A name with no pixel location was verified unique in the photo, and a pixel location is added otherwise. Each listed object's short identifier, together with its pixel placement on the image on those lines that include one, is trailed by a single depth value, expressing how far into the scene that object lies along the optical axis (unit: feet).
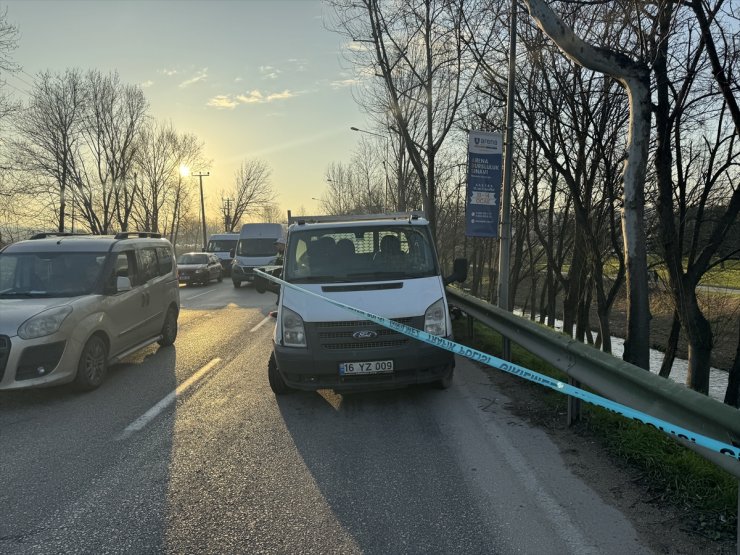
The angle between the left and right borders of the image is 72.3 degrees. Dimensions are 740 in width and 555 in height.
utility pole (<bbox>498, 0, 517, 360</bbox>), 34.14
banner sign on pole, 34.53
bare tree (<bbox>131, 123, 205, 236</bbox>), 130.21
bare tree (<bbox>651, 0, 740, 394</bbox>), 27.32
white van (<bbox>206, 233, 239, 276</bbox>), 100.48
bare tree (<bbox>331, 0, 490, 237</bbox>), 41.98
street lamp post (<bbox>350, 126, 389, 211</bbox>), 105.96
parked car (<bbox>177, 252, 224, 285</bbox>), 74.79
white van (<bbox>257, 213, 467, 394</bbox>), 16.74
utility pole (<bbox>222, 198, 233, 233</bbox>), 212.23
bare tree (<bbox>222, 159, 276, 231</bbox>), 204.68
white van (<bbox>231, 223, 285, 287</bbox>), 69.62
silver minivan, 17.87
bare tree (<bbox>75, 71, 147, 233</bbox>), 109.70
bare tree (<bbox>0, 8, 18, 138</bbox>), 60.13
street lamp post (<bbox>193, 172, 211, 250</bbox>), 177.47
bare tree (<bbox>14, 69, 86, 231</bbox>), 100.17
